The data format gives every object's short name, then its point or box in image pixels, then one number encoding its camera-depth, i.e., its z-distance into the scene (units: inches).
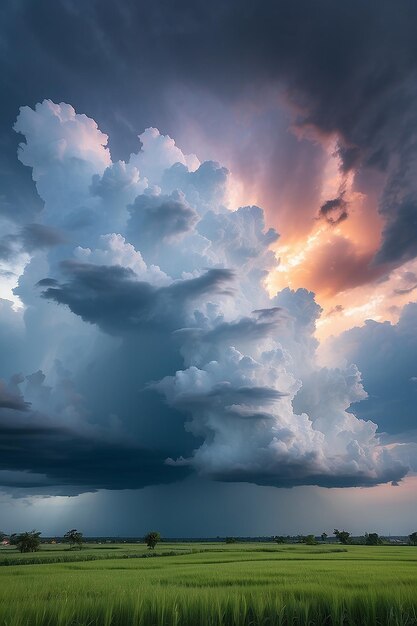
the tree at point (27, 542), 3661.4
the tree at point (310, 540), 5275.6
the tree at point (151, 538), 4153.5
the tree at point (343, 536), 6599.4
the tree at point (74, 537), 4763.8
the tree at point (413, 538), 6433.1
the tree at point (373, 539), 5585.6
